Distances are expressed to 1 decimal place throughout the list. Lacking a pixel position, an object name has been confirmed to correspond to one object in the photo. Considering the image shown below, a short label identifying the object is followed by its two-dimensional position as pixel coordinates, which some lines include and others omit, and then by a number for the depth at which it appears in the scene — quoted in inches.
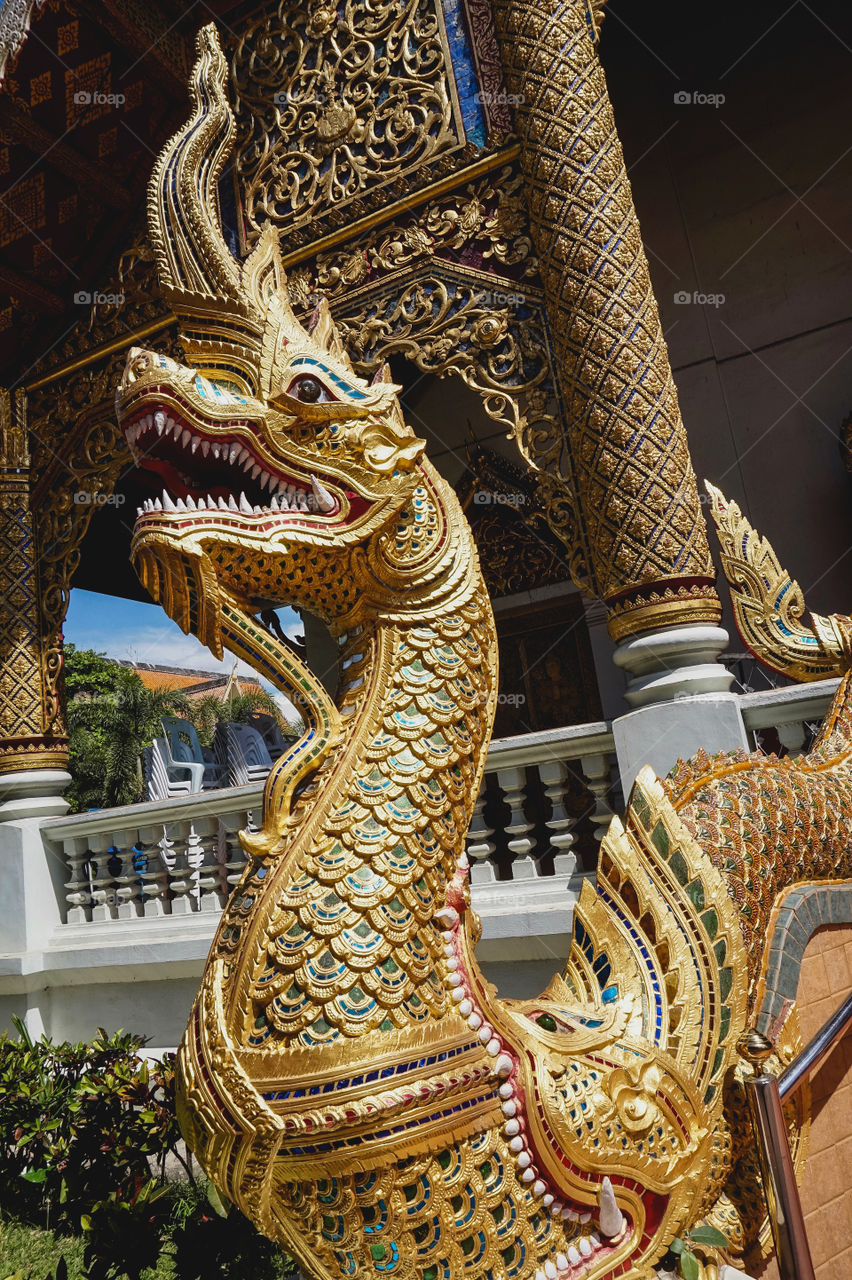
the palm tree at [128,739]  605.6
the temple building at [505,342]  128.1
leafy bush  63.1
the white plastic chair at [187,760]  254.4
